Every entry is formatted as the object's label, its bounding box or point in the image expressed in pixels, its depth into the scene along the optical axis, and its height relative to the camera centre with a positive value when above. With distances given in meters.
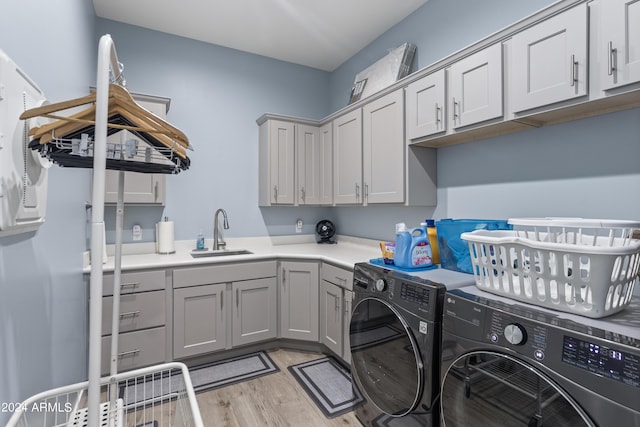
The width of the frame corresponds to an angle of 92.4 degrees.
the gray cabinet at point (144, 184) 2.38 +0.23
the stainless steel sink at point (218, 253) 2.77 -0.38
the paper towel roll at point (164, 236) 2.69 -0.22
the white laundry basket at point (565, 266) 1.01 -0.19
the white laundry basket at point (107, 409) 0.82 -0.62
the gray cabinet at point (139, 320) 2.08 -0.77
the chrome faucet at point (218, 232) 2.94 -0.20
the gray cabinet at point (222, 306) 2.33 -0.76
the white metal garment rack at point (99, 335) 0.62 -0.29
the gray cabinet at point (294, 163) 3.10 +0.51
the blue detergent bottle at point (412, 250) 1.77 -0.21
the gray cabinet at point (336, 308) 2.25 -0.74
